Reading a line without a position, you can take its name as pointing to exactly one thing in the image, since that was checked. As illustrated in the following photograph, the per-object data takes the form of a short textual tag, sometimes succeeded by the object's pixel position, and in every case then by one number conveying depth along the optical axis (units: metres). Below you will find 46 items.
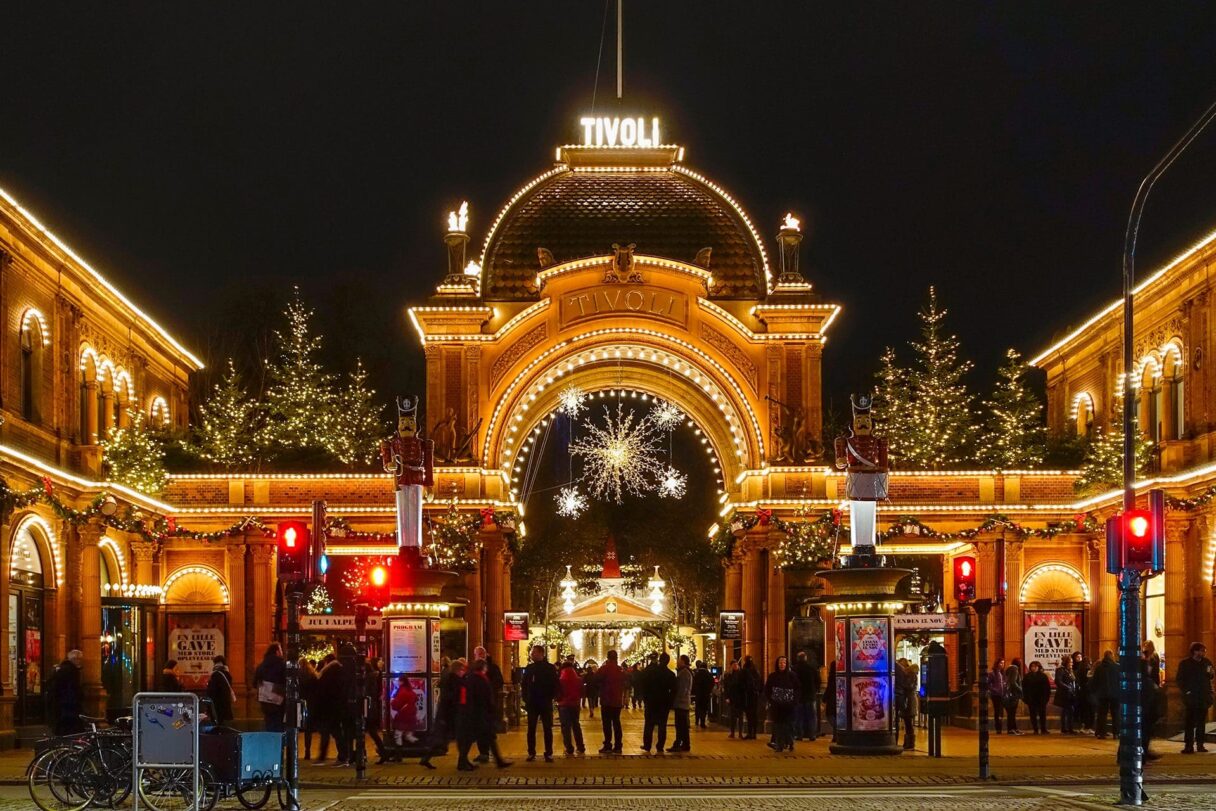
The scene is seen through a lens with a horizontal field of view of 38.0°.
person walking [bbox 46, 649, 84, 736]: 24.22
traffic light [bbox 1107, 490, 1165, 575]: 21.50
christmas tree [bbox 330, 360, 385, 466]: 50.44
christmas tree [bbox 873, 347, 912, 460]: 49.34
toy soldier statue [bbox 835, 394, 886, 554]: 31.83
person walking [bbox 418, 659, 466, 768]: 26.89
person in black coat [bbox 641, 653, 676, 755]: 30.70
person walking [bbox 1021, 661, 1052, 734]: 37.44
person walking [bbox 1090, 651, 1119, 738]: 32.81
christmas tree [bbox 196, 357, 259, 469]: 45.56
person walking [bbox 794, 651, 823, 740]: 33.75
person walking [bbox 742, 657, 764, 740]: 35.31
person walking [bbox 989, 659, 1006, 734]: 35.56
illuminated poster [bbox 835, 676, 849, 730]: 29.59
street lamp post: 20.64
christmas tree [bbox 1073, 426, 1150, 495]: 43.59
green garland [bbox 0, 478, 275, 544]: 33.12
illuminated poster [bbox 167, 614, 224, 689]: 43.84
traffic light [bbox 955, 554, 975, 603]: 28.16
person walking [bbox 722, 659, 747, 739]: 35.84
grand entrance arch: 44.75
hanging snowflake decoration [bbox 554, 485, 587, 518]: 57.47
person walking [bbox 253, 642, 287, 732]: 26.61
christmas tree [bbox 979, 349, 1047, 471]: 46.00
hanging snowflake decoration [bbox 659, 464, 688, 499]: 51.56
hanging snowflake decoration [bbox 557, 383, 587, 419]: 49.41
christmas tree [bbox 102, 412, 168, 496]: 41.16
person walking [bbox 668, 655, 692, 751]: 30.97
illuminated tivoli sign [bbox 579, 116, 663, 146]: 49.28
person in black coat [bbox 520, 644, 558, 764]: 29.31
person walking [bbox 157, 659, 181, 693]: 25.62
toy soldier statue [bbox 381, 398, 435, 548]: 34.94
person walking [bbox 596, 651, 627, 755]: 31.08
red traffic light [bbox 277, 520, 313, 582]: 22.62
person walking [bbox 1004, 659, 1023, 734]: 37.56
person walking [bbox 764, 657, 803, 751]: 31.42
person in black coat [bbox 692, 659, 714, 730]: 40.03
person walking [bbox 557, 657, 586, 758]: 30.41
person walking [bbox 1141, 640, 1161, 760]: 26.89
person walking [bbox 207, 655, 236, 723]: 24.98
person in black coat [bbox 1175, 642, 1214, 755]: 29.61
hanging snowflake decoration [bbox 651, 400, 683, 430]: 51.06
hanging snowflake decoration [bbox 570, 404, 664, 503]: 52.78
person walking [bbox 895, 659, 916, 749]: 31.53
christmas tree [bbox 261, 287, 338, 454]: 48.88
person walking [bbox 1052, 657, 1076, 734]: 37.16
